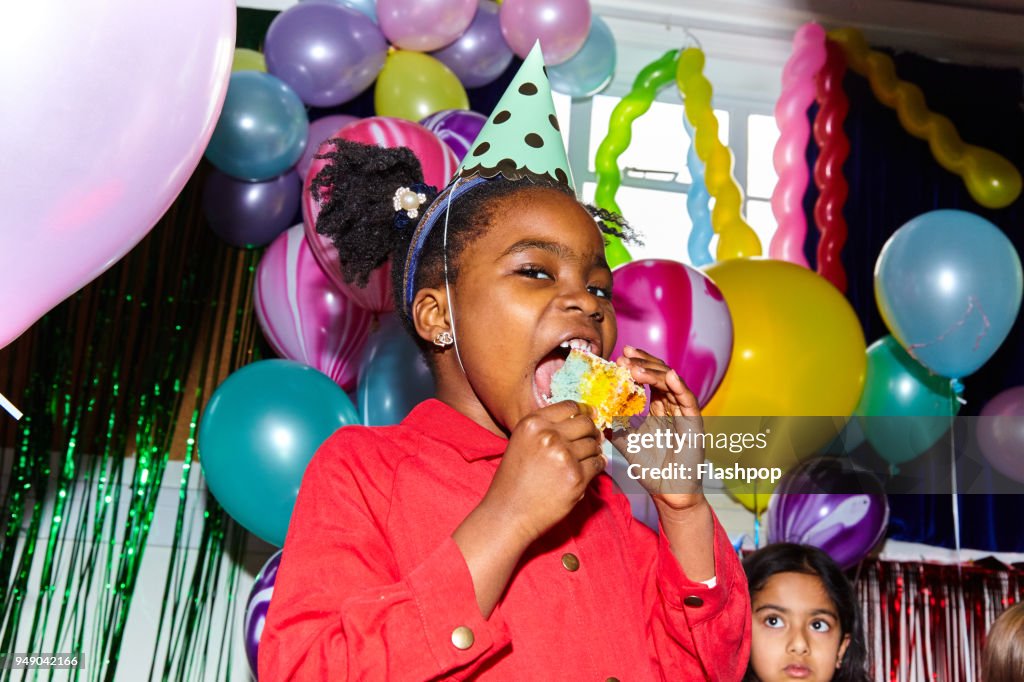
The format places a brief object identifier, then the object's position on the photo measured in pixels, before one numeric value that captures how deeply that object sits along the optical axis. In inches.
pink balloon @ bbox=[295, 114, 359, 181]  122.3
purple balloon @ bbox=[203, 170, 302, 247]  125.9
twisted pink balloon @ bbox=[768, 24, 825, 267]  142.6
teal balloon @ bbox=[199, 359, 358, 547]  93.4
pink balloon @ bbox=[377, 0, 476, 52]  126.3
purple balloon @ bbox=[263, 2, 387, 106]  124.8
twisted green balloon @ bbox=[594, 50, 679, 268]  143.2
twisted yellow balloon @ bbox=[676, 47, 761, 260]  131.9
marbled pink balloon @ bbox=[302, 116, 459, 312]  92.3
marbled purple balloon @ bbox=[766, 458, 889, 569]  114.2
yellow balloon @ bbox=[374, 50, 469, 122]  125.1
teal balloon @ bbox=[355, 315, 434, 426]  99.3
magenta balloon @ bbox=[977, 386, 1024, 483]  125.7
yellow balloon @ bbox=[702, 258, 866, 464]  107.8
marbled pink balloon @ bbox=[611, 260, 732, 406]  98.5
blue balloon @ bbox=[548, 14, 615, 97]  142.6
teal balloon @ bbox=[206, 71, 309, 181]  114.5
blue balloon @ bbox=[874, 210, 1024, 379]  111.8
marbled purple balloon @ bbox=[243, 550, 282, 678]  91.9
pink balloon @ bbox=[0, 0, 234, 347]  45.3
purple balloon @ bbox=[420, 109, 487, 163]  109.3
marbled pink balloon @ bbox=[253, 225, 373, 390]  109.8
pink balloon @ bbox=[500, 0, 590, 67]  131.0
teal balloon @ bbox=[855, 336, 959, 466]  123.6
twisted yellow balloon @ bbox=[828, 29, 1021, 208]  150.9
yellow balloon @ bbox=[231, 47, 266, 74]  130.8
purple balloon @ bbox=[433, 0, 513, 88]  136.3
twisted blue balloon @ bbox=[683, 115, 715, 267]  143.4
